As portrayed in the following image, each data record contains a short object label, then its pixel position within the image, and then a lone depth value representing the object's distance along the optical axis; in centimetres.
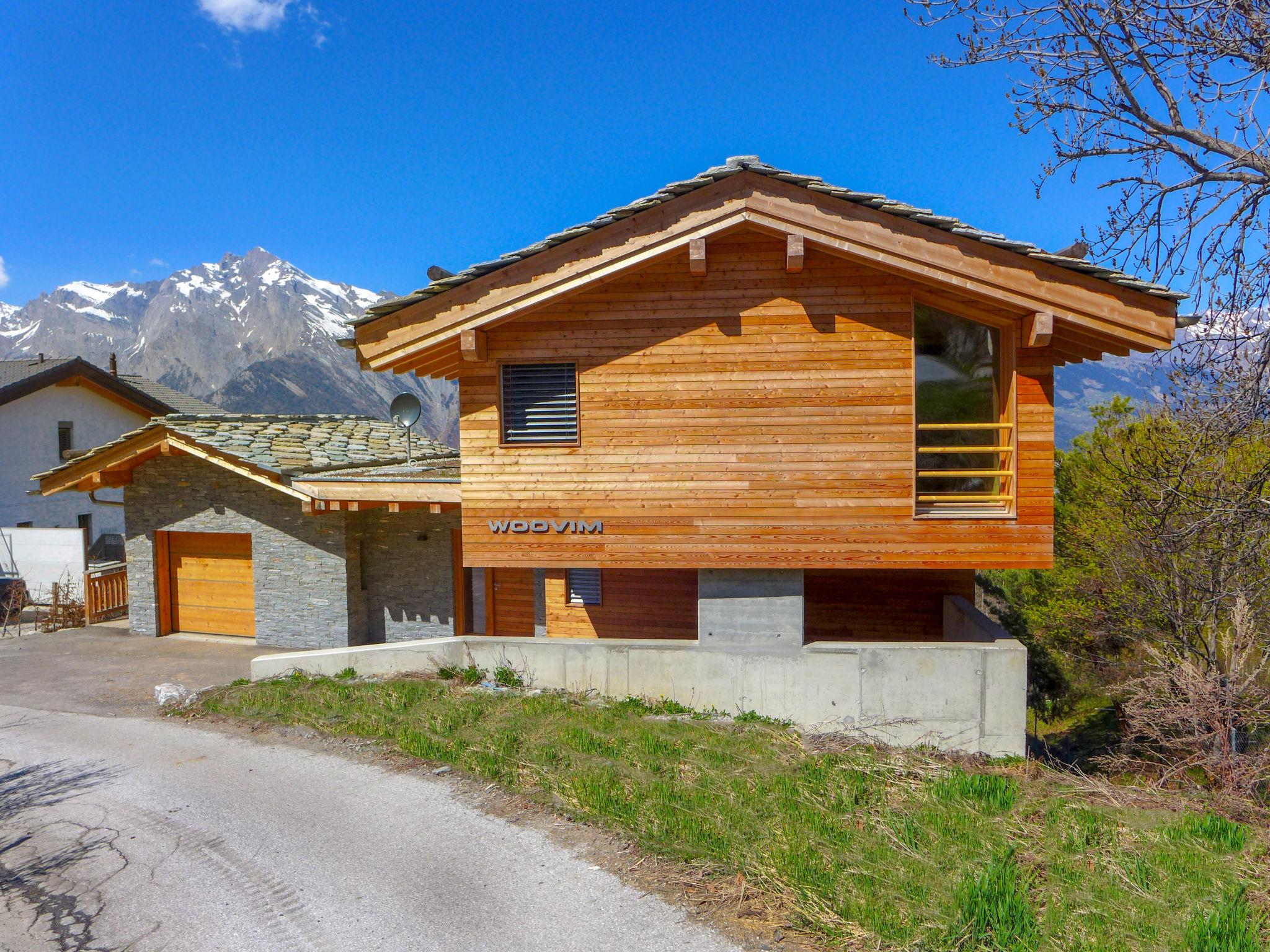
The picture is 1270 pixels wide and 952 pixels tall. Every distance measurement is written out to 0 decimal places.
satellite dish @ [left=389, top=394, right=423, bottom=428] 1670
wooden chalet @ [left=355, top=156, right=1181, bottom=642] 1007
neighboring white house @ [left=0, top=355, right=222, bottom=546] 2788
